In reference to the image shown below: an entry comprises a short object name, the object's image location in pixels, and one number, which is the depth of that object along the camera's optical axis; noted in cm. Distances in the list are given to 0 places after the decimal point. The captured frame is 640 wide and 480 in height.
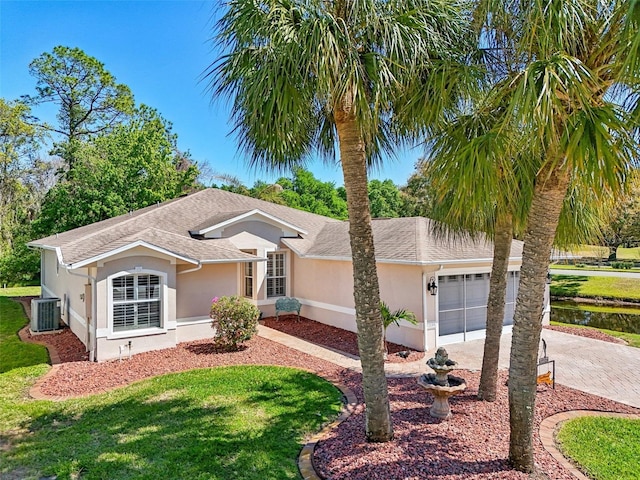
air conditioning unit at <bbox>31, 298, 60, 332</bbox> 1459
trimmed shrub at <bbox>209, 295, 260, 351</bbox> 1202
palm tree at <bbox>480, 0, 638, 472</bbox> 402
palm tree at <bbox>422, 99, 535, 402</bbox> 507
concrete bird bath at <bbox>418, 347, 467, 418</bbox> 701
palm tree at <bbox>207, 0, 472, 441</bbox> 524
